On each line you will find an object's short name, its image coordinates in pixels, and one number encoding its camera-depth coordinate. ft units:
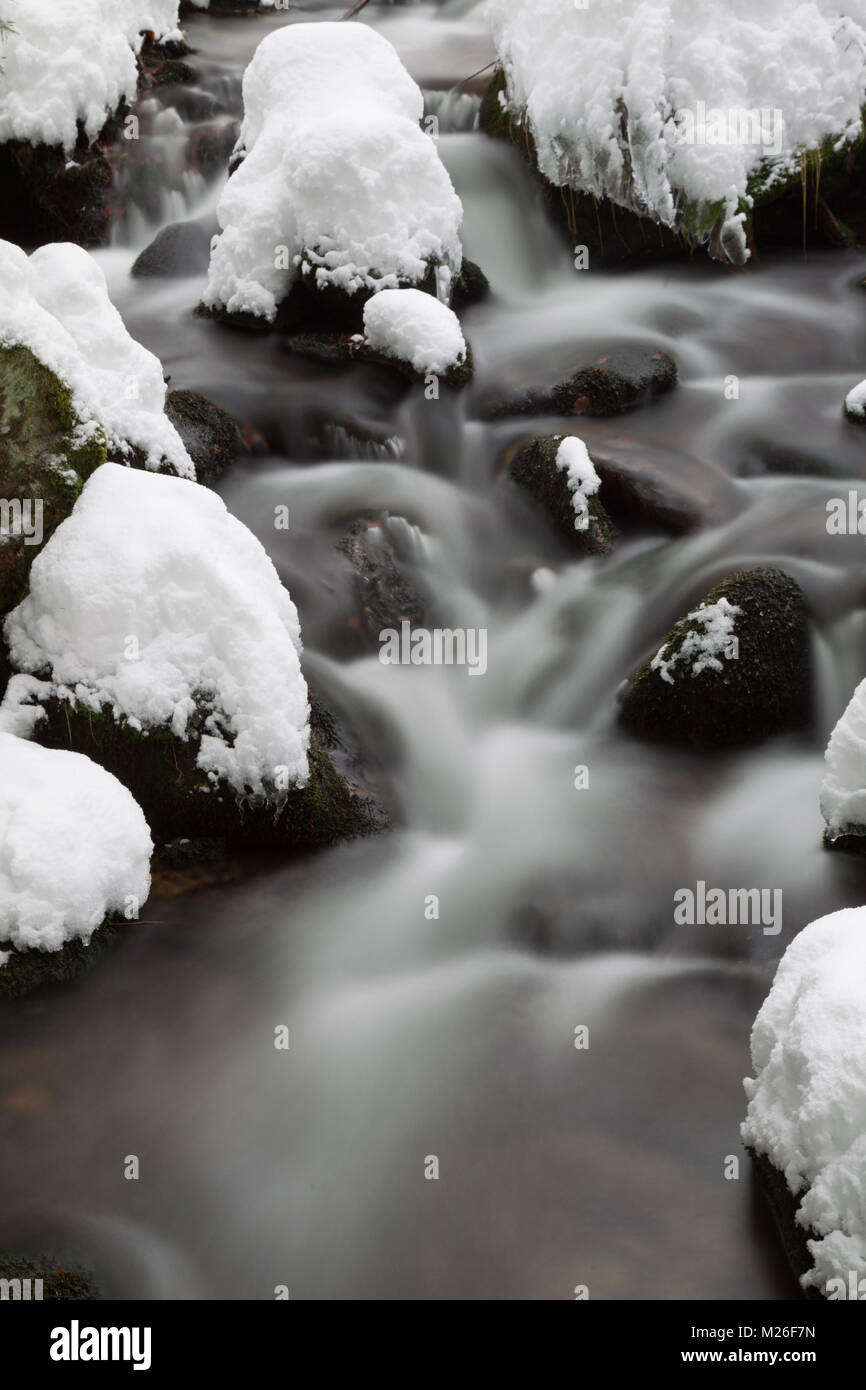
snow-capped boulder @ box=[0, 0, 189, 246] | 28.53
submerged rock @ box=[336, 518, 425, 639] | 18.40
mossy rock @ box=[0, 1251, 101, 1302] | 9.74
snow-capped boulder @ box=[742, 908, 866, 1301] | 8.84
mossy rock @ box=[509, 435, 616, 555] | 20.02
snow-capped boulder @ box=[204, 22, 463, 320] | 24.08
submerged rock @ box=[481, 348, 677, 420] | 22.68
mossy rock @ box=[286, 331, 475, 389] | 23.40
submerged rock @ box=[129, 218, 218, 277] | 27.71
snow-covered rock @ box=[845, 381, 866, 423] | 22.41
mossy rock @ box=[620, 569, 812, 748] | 16.49
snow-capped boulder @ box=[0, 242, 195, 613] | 13.56
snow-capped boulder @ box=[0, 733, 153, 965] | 11.98
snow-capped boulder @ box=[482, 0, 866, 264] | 27.04
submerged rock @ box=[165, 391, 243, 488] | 20.56
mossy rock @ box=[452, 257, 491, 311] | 26.89
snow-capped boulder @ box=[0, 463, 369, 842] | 13.55
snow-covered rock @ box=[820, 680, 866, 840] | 13.41
